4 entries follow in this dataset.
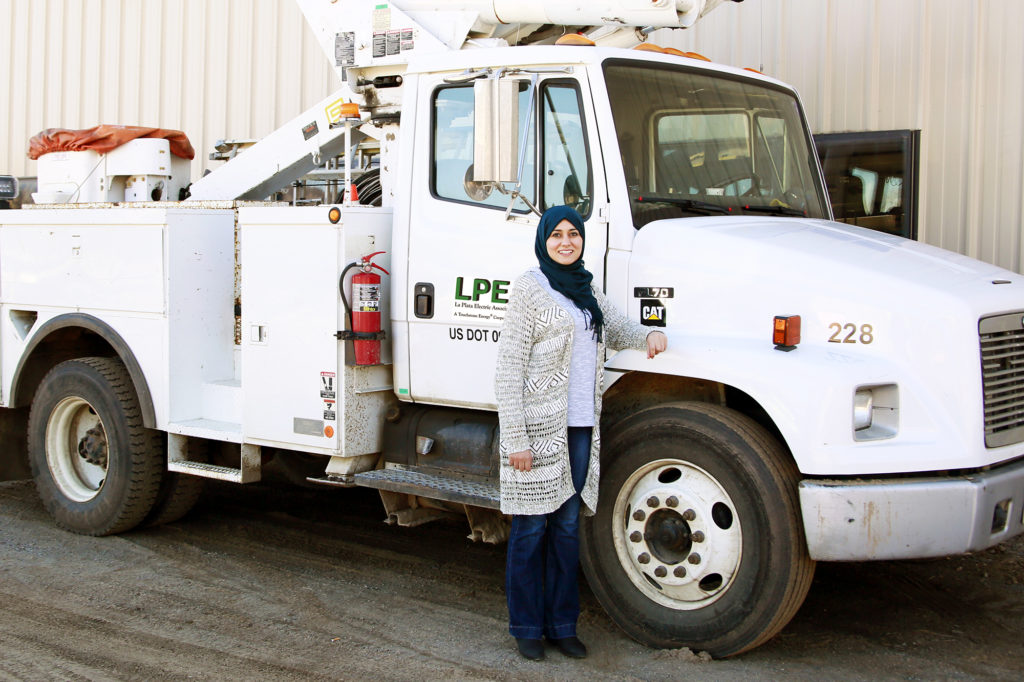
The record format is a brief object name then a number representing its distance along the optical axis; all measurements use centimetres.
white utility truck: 439
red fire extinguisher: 555
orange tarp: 743
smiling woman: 458
